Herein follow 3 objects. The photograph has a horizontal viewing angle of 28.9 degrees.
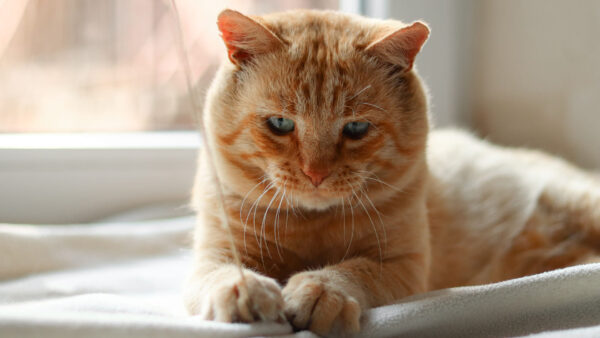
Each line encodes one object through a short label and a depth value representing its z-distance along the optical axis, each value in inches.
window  30.9
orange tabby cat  22.7
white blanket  20.3
